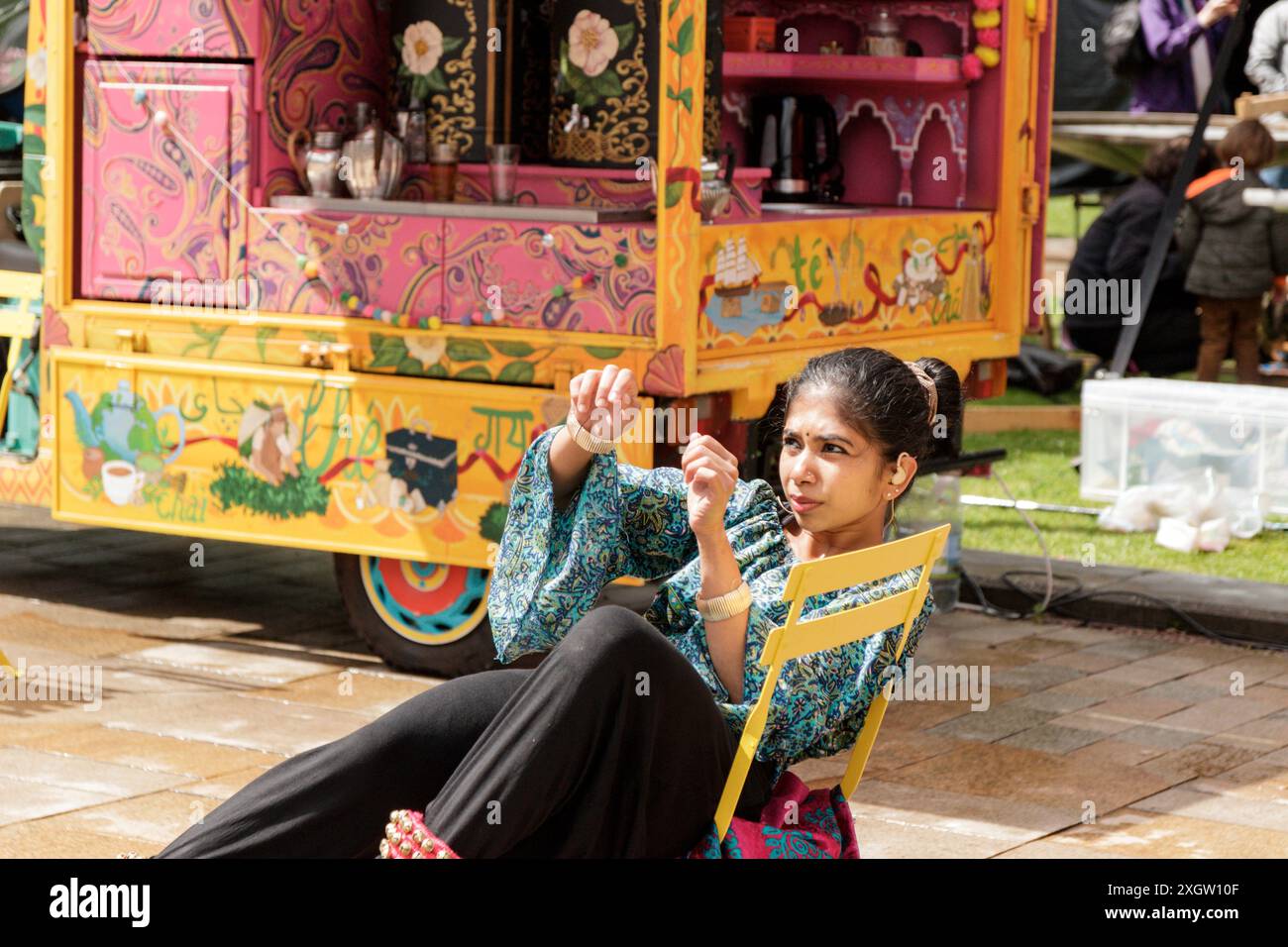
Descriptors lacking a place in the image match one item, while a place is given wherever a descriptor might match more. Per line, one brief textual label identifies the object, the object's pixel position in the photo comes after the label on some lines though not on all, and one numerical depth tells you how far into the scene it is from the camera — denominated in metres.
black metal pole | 8.07
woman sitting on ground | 2.86
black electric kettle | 7.14
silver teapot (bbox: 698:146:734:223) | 5.77
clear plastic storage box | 7.60
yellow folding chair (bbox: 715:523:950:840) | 2.97
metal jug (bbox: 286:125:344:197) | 5.93
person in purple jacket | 11.72
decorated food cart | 5.51
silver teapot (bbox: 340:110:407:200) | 5.91
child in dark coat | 9.95
